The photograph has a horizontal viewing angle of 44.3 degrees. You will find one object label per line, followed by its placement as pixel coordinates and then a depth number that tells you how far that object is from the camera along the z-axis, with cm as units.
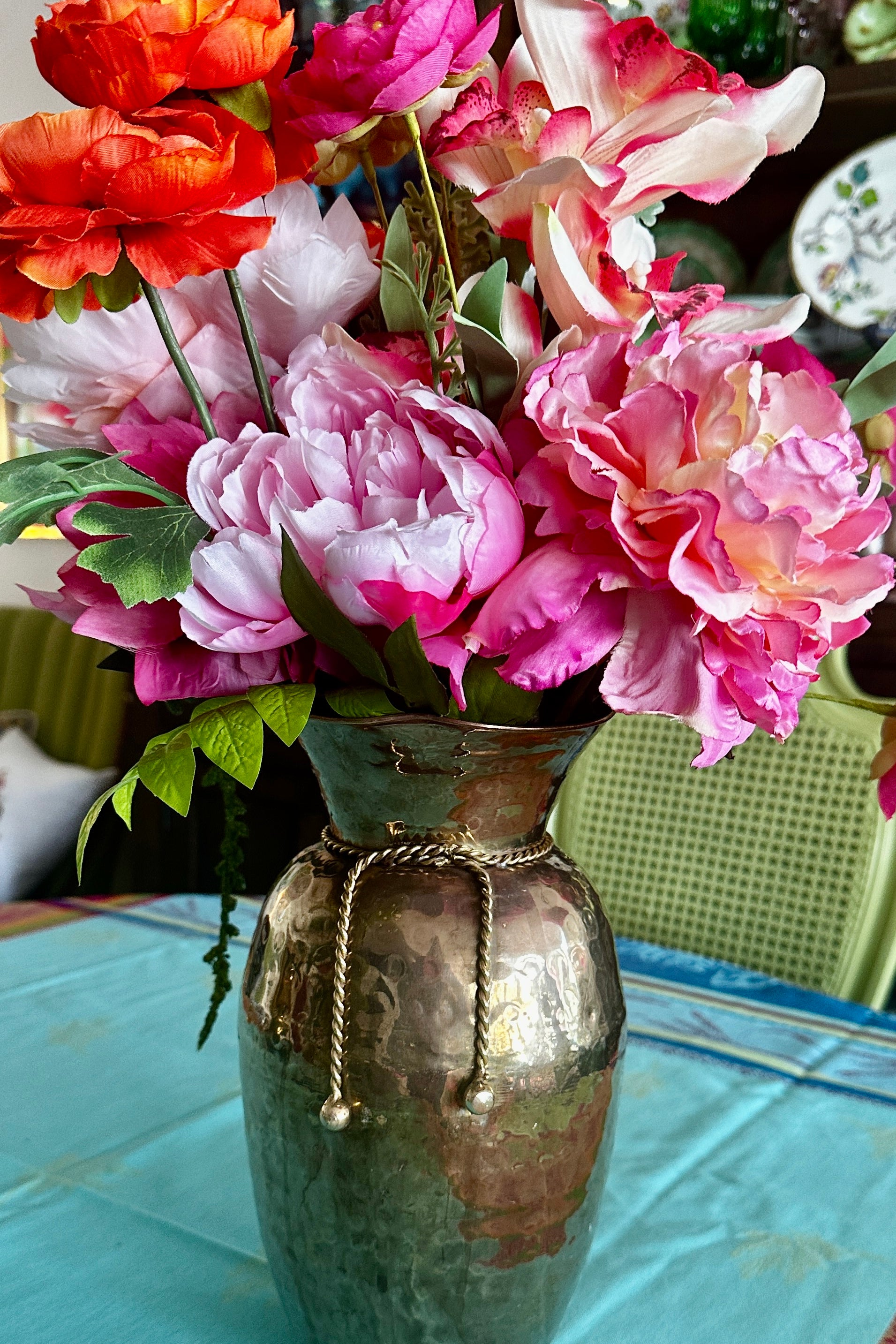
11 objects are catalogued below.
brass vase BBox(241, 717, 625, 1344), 36
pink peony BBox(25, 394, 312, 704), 36
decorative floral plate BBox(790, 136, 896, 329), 145
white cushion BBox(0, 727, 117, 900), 177
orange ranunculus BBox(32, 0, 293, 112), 30
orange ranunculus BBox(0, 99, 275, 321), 30
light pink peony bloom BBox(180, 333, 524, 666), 31
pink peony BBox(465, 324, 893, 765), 30
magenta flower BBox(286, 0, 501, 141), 32
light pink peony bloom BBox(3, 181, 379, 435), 37
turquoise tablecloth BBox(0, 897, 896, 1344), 46
